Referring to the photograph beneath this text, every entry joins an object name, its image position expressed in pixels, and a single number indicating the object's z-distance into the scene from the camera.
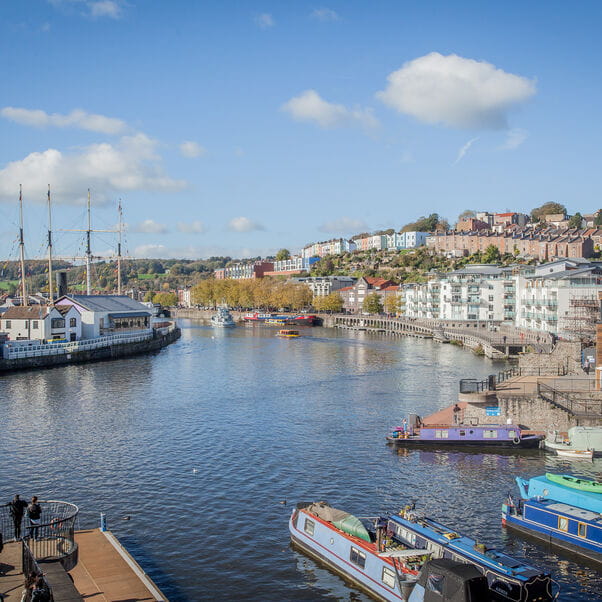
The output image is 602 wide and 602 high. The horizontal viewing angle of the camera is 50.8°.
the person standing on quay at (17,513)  19.69
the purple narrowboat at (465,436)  35.09
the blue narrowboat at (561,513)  22.69
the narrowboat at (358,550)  19.48
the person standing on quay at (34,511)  19.23
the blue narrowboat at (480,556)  18.02
